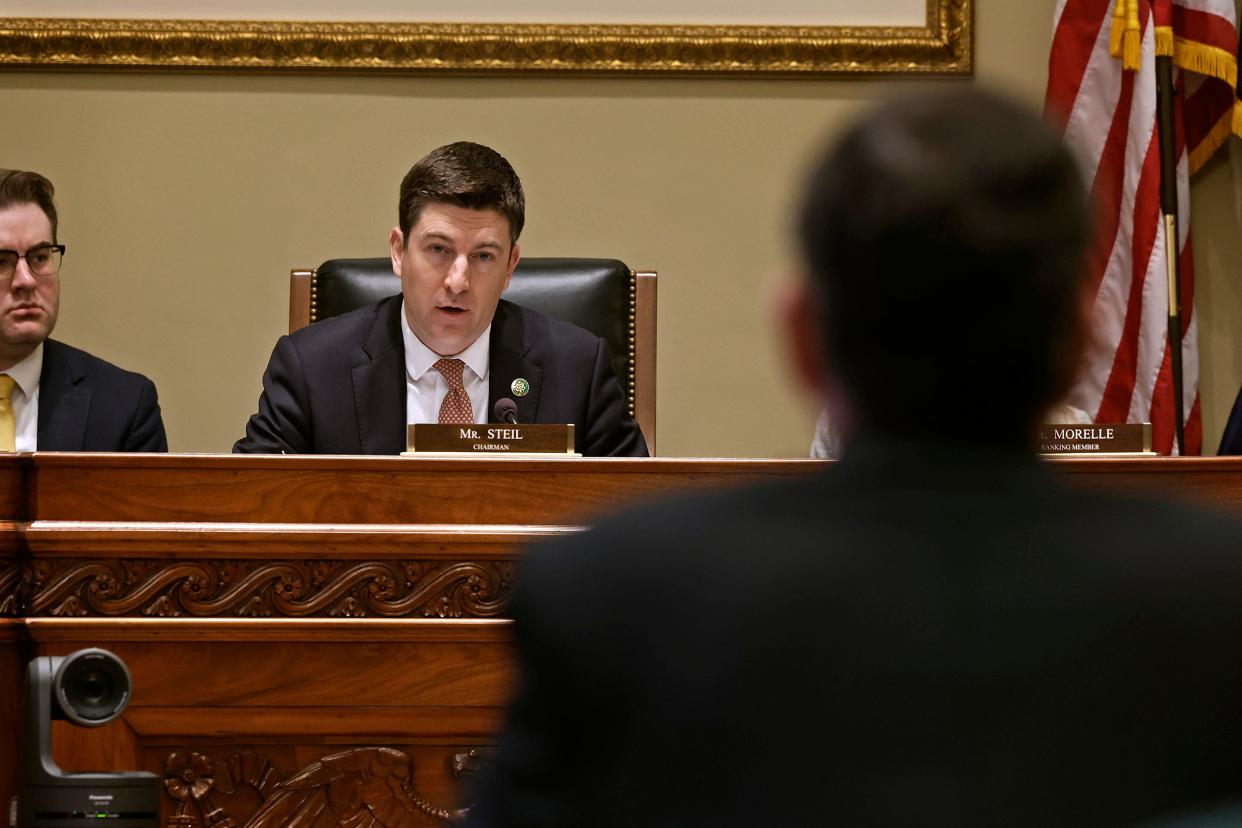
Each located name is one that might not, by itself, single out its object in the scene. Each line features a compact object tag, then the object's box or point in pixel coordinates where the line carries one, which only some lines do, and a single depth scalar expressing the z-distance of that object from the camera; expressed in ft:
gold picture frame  29.19
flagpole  28.02
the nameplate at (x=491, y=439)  15.75
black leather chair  24.09
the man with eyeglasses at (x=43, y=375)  23.02
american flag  28.22
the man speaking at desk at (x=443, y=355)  21.99
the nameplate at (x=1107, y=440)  16.40
